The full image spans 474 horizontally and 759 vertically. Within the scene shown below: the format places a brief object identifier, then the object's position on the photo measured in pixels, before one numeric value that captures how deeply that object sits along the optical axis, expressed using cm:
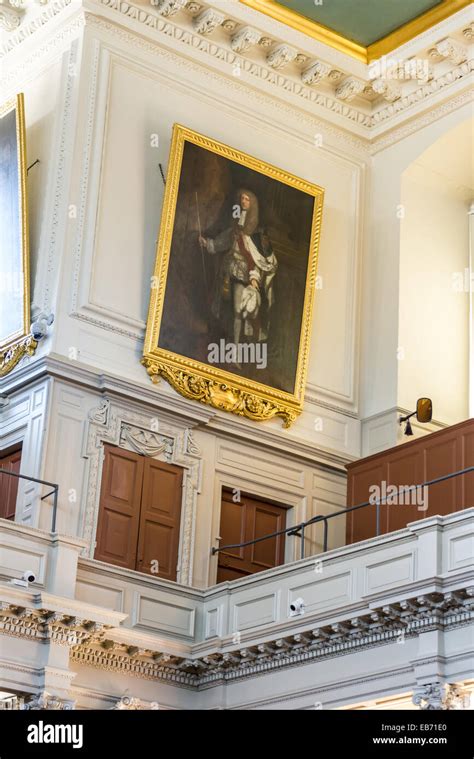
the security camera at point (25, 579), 1366
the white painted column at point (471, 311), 1817
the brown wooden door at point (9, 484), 1551
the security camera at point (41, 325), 1577
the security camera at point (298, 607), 1420
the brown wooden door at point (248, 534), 1634
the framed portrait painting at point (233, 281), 1650
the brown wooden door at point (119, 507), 1540
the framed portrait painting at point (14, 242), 1612
